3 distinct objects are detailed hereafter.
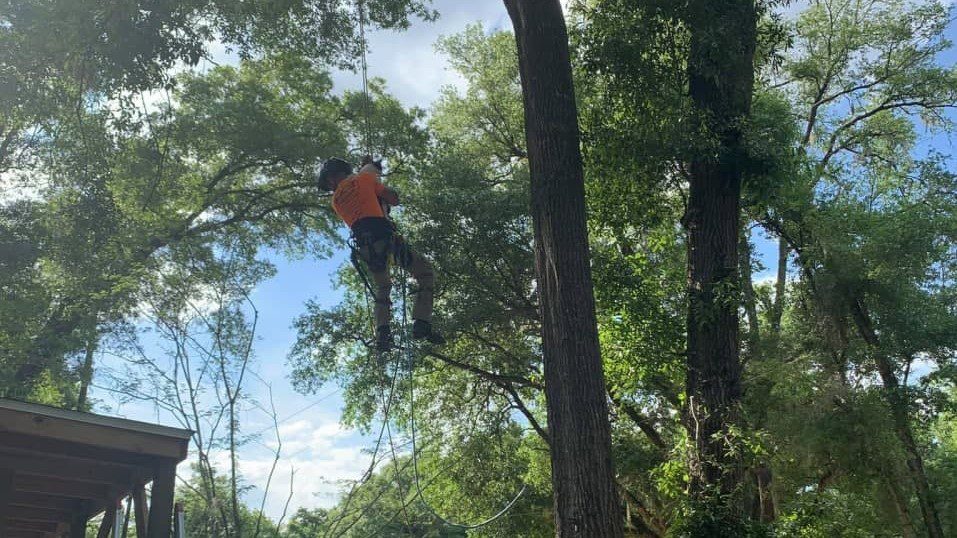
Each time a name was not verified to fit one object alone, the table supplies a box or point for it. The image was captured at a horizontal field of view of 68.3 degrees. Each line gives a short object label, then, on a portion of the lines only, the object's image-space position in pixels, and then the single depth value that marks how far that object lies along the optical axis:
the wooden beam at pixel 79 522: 7.00
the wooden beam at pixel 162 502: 4.44
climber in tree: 5.98
